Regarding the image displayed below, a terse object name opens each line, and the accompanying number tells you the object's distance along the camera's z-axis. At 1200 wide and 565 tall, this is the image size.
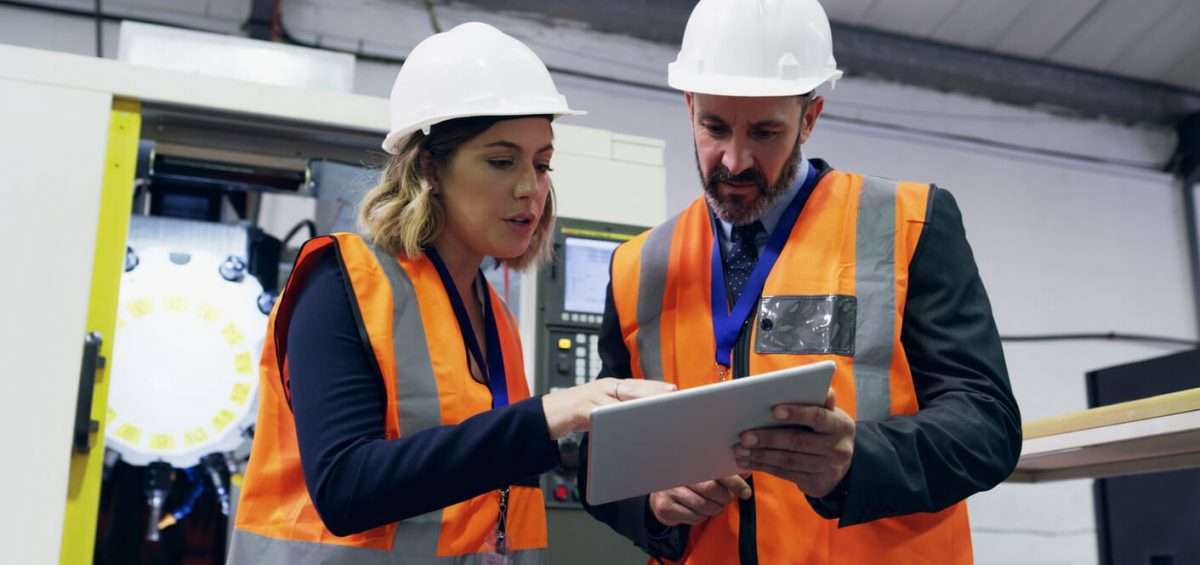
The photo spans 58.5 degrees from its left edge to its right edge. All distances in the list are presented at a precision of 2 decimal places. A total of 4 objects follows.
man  1.17
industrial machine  1.84
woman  1.18
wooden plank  1.75
